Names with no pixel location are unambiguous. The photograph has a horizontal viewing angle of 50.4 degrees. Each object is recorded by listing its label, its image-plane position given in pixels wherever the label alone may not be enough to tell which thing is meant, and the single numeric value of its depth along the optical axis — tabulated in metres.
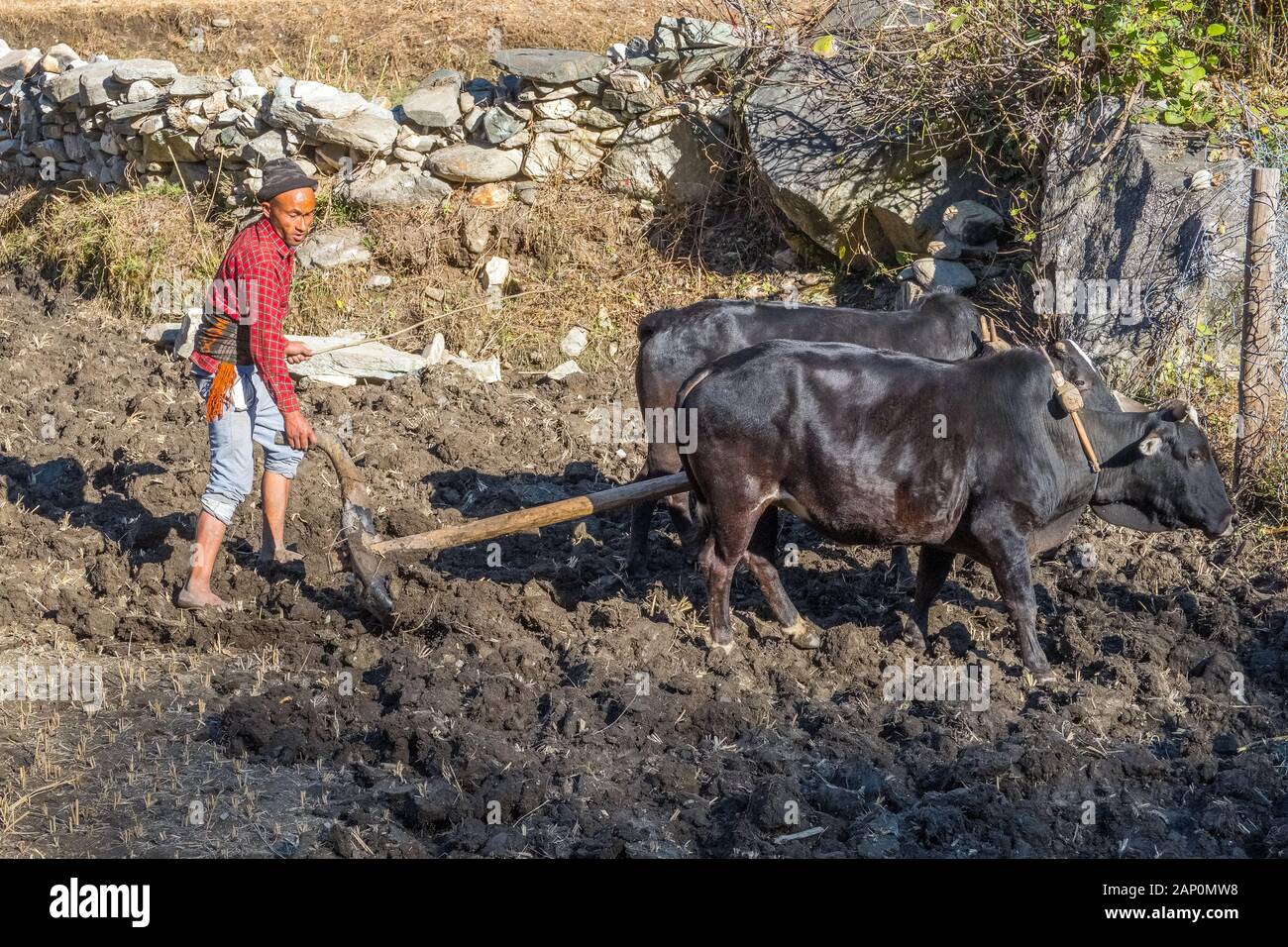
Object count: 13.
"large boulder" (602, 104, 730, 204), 12.52
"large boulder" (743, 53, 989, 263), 11.14
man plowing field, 6.80
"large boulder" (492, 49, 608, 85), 12.31
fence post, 7.96
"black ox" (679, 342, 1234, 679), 6.54
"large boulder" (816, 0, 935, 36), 11.38
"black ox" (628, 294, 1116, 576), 7.95
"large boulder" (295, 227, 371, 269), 12.51
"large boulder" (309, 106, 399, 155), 12.90
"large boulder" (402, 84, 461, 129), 12.84
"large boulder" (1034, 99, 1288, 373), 8.73
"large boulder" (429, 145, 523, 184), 12.66
